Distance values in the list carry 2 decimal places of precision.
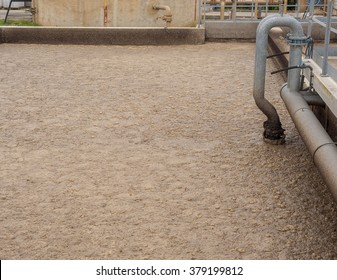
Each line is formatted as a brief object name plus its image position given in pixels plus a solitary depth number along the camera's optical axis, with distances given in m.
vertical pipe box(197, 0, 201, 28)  13.04
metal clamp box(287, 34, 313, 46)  5.77
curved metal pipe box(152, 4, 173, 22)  12.54
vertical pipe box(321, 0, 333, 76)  5.09
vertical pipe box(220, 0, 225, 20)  13.39
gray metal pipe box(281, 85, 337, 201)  4.17
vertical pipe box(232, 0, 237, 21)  13.14
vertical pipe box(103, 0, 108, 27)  13.29
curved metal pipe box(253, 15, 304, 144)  5.77
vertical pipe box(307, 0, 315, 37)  6.16
